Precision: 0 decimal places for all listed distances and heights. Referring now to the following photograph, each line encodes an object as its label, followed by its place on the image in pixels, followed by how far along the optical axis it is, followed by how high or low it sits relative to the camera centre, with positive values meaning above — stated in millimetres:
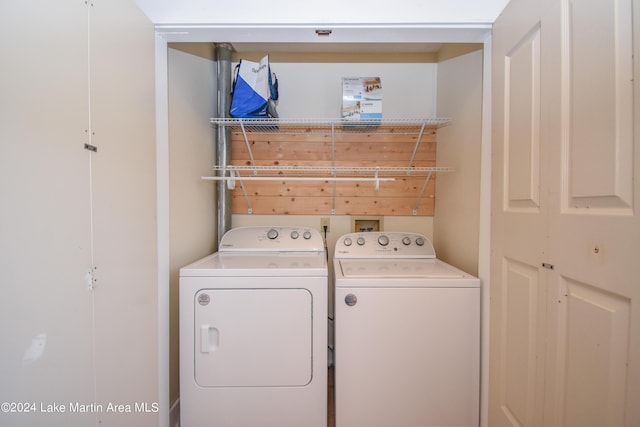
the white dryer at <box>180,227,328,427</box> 1256 -710
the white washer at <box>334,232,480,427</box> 1250 -727
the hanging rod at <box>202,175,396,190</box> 1618 +167
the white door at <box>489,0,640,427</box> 644 -23
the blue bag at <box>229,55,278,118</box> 1678 +800
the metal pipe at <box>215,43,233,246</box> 1829 +547
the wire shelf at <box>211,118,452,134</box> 1694 +621
